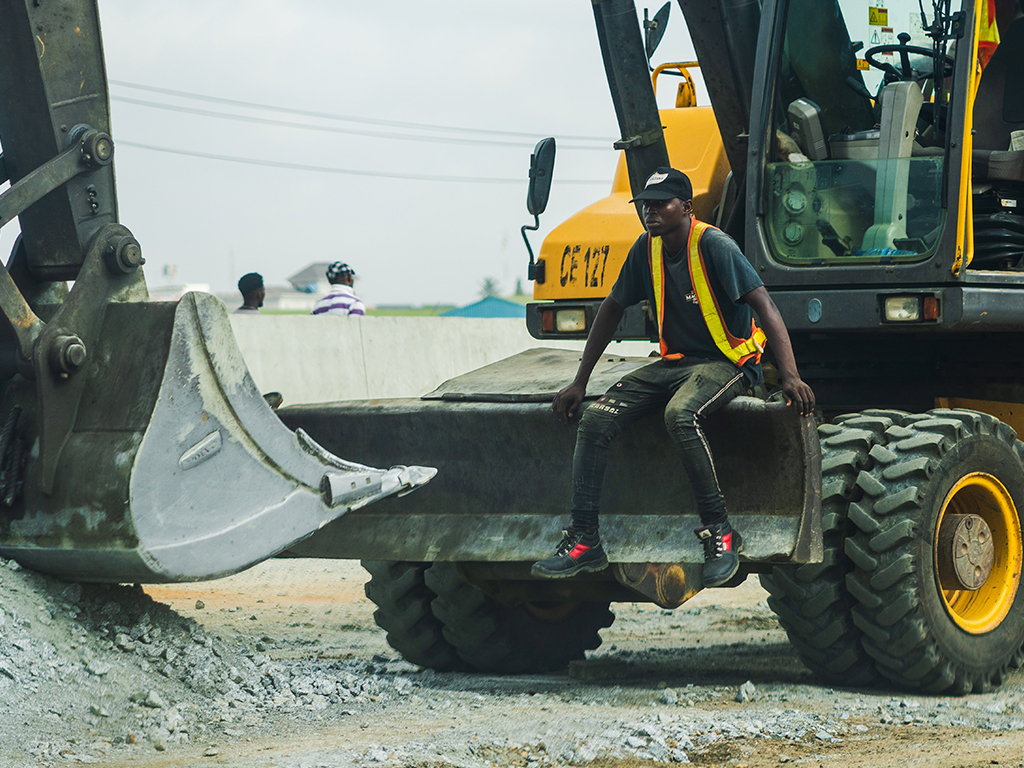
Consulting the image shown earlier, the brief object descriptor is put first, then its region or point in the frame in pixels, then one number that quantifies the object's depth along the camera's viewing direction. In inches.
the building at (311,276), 4931.1
